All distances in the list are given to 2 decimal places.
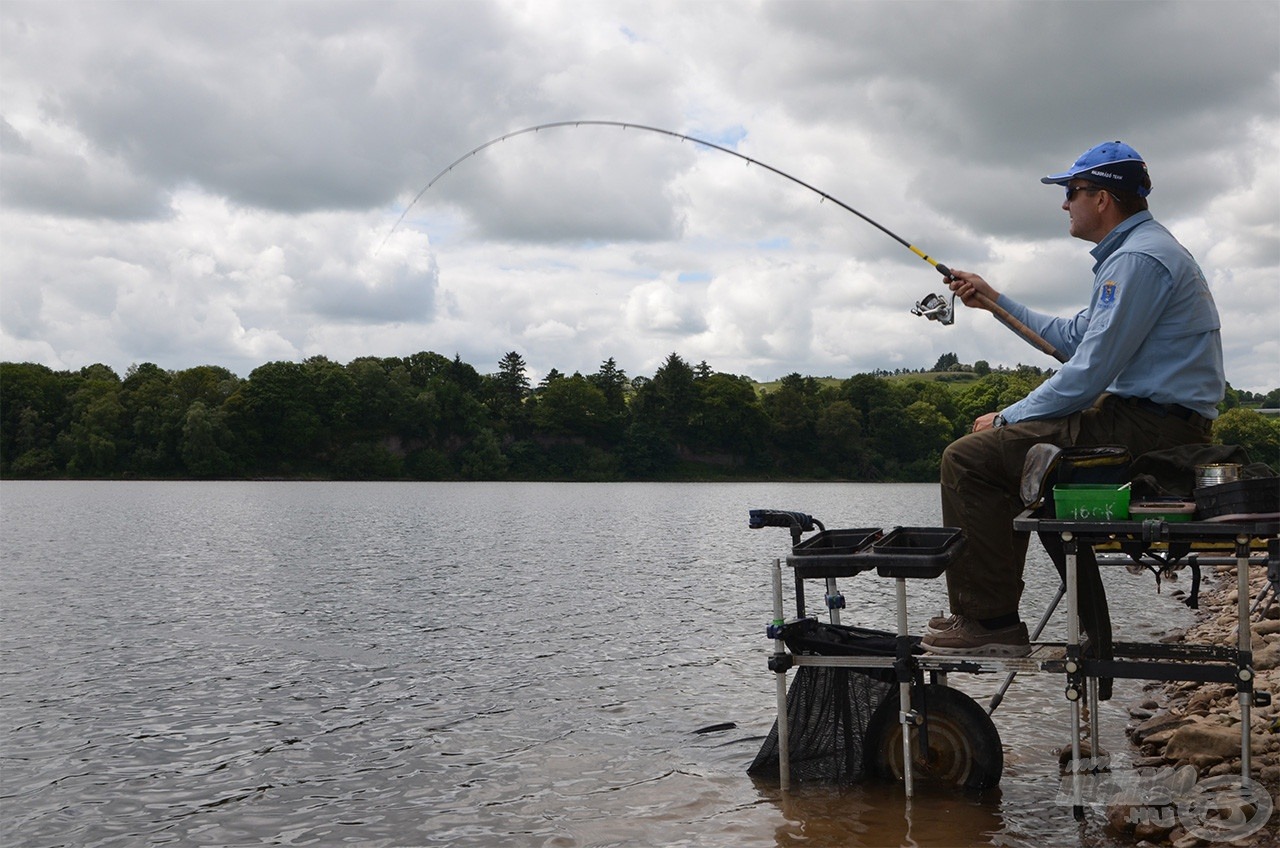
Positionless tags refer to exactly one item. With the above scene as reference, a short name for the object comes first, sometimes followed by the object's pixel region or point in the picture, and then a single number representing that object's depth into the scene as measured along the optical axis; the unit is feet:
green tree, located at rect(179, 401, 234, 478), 343.26
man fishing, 18.48
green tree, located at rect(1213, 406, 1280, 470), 277.64
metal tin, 17.04
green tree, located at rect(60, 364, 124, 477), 342.64
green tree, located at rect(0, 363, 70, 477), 341.21
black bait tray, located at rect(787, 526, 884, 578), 19.51
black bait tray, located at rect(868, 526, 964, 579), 18.60
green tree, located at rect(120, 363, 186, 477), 347.36
